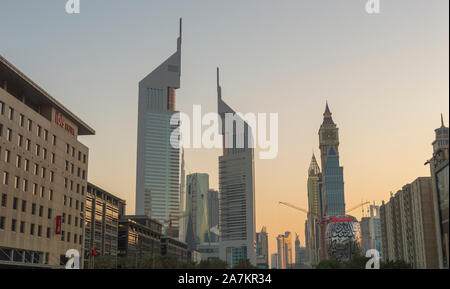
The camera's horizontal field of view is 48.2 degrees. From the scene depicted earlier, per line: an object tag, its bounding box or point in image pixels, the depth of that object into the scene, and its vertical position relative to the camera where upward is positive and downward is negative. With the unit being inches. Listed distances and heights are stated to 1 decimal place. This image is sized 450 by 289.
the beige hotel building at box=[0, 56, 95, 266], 3287.4 +668.1
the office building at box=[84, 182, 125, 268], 6201.8 +568.1
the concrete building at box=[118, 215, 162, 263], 7695.9 +377.8
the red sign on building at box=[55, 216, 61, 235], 3846.0 +289.4
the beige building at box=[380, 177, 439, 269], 6614.2 +546.1
